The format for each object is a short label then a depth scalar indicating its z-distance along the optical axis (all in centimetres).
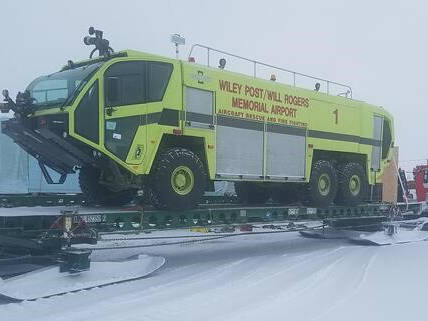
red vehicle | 1548
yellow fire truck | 758
